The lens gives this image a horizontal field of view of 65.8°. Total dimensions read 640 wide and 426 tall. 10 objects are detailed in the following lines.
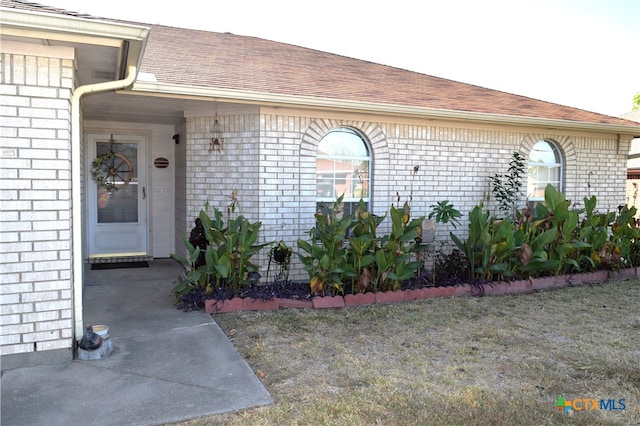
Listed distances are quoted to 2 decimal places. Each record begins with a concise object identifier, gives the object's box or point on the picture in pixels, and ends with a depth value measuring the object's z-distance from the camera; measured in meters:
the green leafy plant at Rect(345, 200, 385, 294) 6.15
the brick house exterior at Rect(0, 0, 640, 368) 3.88
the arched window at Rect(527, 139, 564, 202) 9.00
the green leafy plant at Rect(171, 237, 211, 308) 5.70
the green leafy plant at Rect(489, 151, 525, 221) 8.38
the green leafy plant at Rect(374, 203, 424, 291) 6.27
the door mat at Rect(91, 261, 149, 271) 8.14
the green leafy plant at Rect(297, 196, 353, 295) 6.05
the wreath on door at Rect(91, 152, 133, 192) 8.50
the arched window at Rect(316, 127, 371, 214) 7.44
